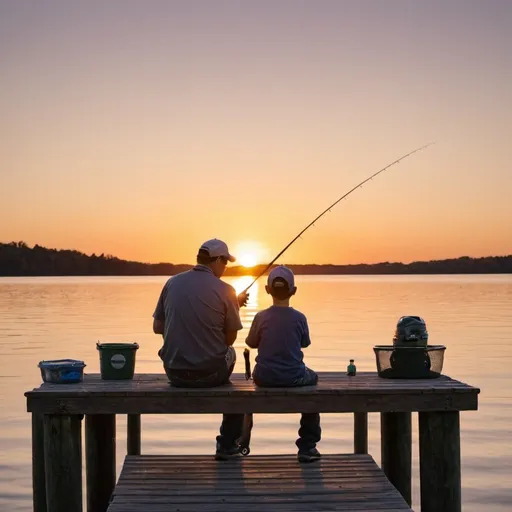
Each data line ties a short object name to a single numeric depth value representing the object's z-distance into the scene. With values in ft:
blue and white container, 27.20
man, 26.66
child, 26.96
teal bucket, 28.07
